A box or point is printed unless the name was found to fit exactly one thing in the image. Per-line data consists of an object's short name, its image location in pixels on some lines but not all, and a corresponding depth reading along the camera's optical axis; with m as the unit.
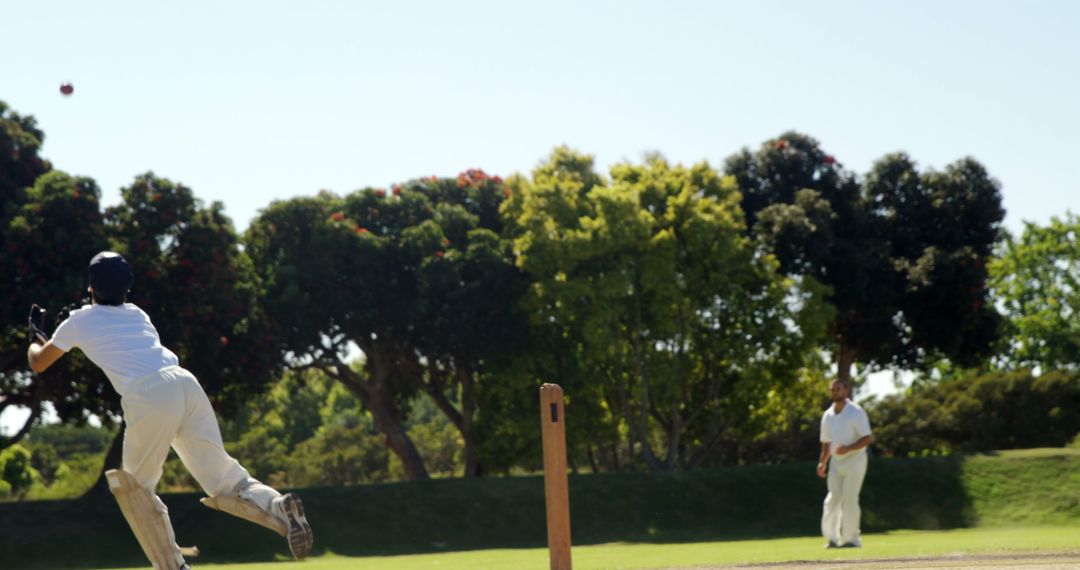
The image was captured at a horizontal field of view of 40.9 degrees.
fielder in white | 18.23
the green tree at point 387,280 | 39.75
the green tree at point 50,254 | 30.52
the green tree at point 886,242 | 43.22
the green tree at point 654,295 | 38.25
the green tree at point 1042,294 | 68.81
